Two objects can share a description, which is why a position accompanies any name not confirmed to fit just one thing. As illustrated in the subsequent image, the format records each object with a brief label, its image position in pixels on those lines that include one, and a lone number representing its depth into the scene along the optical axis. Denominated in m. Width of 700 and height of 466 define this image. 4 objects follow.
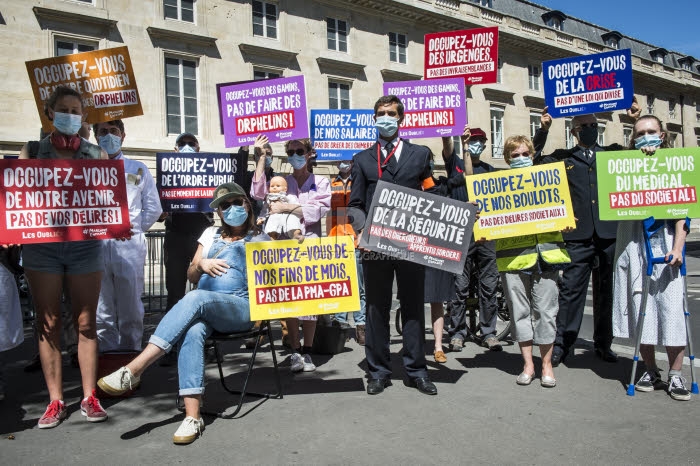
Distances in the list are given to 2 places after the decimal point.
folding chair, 3.99
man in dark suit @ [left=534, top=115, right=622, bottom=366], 5.54
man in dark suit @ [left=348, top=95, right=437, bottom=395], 4.66
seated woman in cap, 3.61
